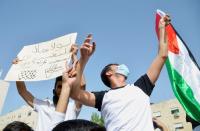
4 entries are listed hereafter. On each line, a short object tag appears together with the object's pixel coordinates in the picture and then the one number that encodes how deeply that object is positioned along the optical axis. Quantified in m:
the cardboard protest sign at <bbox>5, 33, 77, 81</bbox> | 2.03
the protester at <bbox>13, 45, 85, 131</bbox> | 1.57
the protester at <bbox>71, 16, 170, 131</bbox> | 1.81
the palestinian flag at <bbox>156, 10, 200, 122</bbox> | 2.72
